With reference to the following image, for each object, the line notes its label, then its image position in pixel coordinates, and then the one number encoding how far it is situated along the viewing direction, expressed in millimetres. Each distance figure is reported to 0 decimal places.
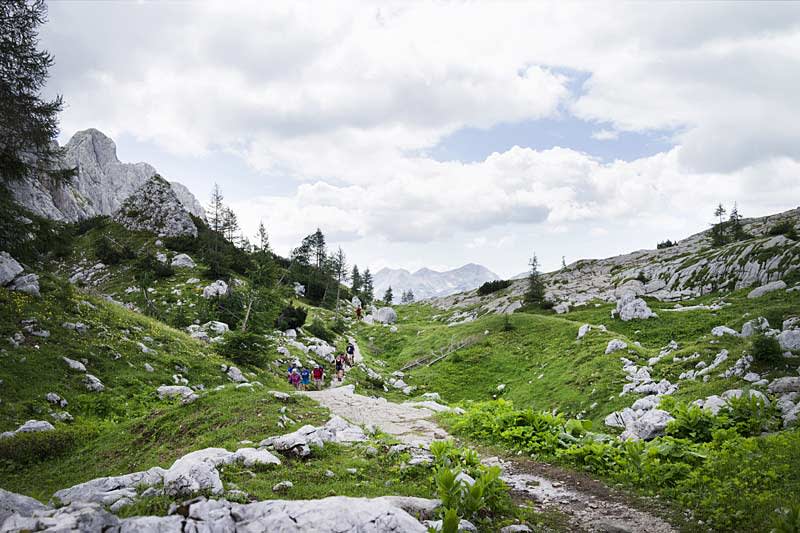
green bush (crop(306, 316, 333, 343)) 45688
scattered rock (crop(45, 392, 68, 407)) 16750
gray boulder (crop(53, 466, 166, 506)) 7734
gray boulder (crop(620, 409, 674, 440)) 13242
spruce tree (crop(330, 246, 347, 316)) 90194
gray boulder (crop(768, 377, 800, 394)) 12980
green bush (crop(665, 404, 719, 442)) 12000
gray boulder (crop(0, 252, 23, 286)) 22562
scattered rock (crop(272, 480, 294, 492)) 9352
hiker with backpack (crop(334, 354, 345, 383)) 32500
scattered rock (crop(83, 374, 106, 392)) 18953
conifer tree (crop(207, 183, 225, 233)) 70938
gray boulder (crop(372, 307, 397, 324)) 83062
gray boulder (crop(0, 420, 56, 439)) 14031
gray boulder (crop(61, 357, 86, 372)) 19297
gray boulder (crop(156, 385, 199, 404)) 20594
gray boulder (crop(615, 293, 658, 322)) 38031
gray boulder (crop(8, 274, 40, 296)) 22594
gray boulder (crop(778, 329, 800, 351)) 15921
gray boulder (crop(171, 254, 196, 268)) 54688
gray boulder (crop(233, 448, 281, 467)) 10880
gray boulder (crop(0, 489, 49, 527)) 6348
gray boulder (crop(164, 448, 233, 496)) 7930
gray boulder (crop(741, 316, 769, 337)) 20238
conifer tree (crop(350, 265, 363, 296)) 122594
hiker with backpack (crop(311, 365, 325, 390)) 30047
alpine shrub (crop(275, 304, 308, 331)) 40812
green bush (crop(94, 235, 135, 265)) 53031
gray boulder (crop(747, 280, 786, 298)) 34219
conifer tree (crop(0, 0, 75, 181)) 19203
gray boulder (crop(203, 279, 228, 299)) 44044
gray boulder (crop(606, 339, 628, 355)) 28017
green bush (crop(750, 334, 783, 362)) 15791
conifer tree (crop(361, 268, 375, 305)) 115562
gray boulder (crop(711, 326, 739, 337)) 22994
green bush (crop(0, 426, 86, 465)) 13008
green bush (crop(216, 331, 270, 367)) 28430
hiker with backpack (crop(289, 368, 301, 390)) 29031
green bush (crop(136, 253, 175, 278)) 50003
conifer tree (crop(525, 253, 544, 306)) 60112
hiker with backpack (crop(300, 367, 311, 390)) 29852
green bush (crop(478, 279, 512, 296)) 92750
